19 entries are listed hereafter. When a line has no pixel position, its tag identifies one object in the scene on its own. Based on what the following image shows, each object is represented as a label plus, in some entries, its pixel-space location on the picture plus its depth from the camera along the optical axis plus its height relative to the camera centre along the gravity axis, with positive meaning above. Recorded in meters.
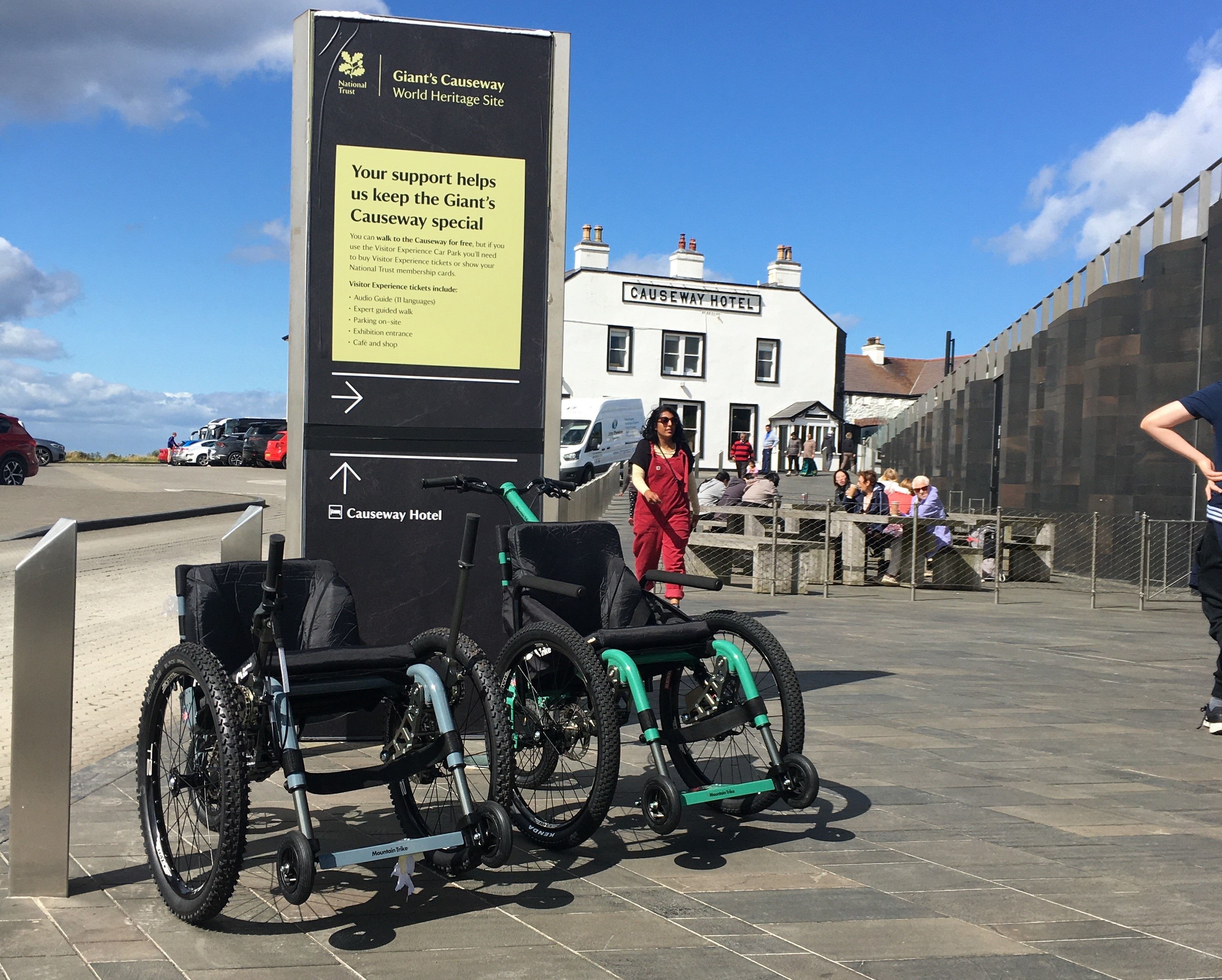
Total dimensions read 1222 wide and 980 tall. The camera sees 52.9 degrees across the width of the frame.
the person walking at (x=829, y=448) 52.78 +1.22
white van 35.59 +1.04
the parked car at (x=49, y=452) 46.22 +0.12
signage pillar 6.04 +0.87
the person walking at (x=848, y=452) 49.84 +1.18
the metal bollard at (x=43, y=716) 3.71 -0.81
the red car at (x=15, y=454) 29.66 +0.01
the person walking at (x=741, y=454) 37.16 +0.61
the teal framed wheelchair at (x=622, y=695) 4.27 -0.83
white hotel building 50.28 +5.45
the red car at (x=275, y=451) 47.59 +0.40
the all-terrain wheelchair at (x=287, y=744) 3.51 -0.88
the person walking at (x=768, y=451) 50.97 +1.00
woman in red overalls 8.83 -0.09
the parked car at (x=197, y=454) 50.00 +0.20
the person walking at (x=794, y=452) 51.81 +0.97
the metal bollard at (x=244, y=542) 5.37 -0.36
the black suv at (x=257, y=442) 48.47 +0.74
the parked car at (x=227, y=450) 49.62 +0.40
